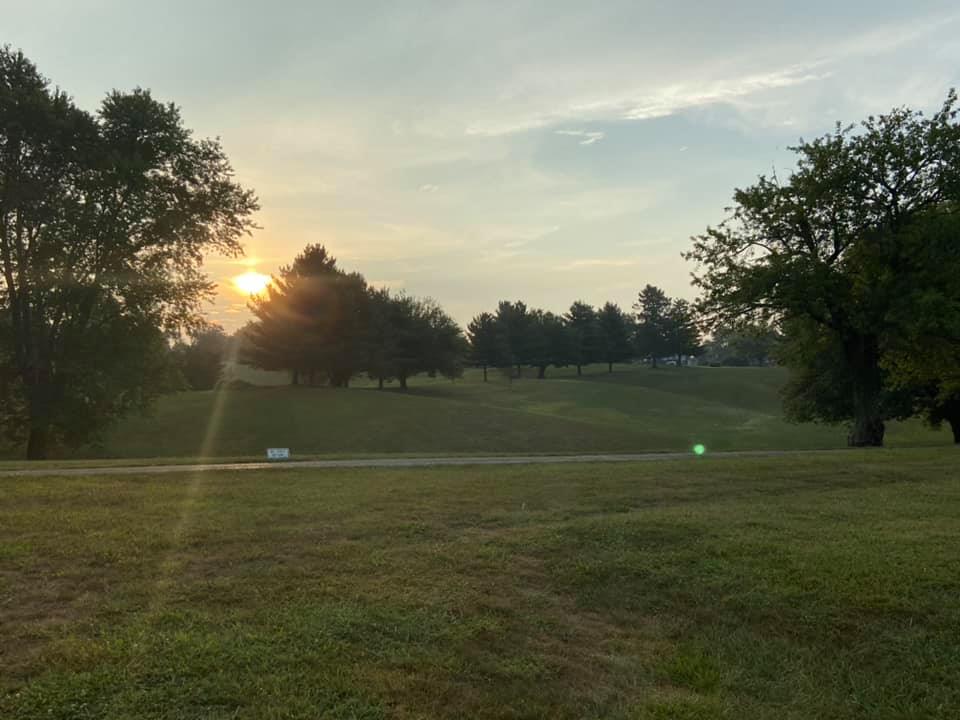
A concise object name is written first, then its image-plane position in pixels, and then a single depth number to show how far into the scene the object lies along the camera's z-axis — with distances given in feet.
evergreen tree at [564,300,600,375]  306.76
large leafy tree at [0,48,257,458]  82.28
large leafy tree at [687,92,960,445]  69.05
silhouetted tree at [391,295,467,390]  211.61
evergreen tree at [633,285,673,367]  347.15
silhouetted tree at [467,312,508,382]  277.85
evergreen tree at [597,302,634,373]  317.63
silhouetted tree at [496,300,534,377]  294.25
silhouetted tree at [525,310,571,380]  298.76
